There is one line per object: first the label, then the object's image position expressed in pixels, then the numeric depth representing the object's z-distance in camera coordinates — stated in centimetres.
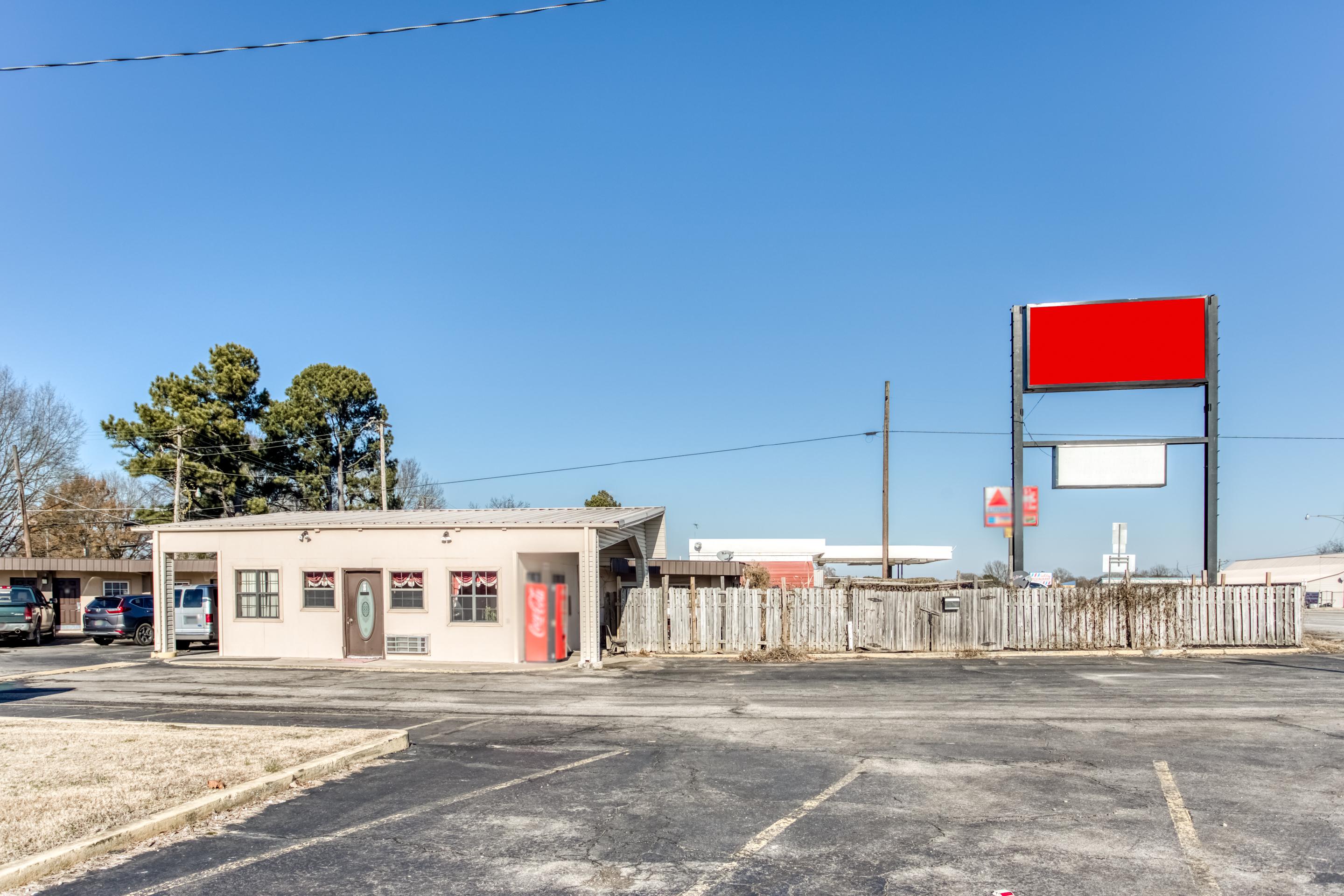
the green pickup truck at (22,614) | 3081
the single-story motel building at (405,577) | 2228
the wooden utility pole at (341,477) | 4794
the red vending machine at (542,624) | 2203
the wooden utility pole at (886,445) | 3209
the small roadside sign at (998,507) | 2941
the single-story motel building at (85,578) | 3916
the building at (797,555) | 5188
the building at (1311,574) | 8494
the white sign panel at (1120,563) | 2488
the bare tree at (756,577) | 4335
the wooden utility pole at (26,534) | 4612
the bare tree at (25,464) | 5322
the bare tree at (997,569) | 9950
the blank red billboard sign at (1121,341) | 2502
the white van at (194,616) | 2802
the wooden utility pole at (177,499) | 4094
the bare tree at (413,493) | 7588
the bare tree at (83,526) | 5716
